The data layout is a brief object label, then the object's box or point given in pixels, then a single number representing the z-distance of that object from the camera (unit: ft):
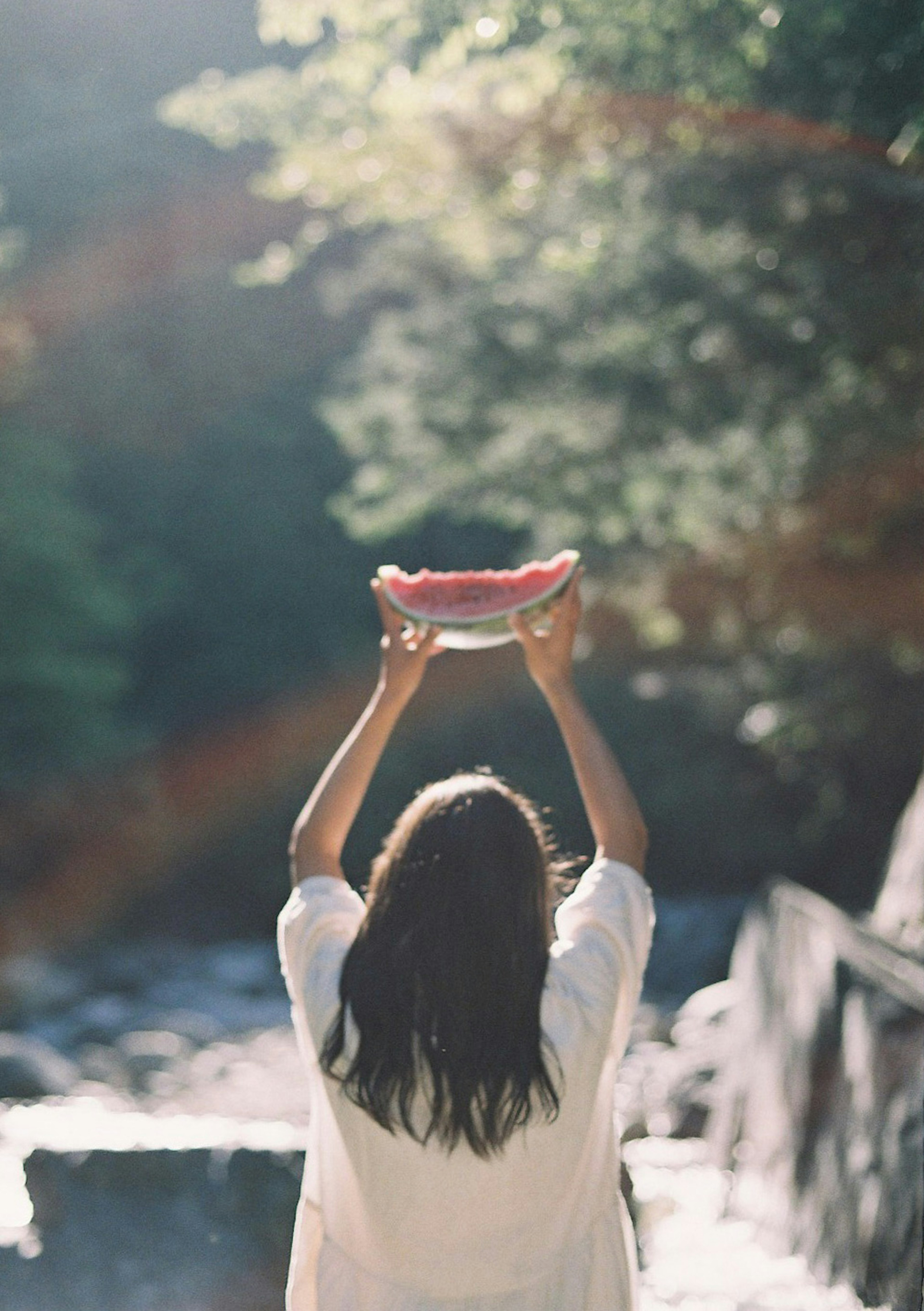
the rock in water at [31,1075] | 31.99
